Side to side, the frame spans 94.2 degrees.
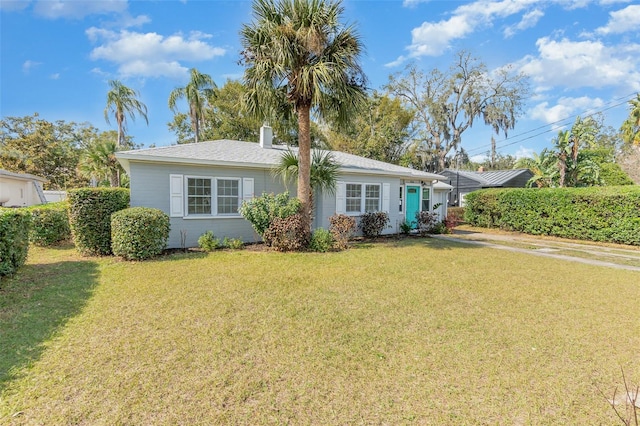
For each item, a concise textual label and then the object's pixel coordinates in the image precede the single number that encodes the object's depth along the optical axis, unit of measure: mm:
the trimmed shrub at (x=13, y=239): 5762
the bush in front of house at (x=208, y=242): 9258
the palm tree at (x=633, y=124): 25438
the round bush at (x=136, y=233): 7574
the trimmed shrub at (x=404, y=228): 14062
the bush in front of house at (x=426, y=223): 14102
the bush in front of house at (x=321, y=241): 9594
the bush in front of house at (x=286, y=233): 9084
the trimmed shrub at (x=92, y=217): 7996
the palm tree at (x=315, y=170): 10227
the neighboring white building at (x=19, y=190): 17781
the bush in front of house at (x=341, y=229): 10062
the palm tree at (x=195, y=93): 20688
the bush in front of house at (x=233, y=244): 9680
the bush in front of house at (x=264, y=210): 9289
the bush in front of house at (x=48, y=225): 10070
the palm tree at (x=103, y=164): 15273
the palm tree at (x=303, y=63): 8539
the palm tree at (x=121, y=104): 21562
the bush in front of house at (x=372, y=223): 12516
